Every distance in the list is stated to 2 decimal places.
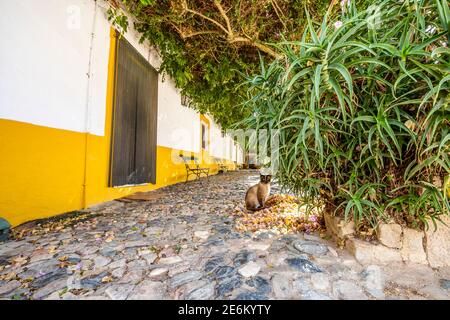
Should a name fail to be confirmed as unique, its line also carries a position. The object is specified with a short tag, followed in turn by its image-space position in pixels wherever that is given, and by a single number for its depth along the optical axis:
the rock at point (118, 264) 1.62
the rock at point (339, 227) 1.78
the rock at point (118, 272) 1.50
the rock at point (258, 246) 1.87
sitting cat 3.29
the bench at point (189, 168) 7.89
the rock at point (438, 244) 1.56
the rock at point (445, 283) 1.34
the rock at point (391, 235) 1.61
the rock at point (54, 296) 1.26
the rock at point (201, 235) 2.20
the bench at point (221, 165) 13.92
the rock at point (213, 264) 1.57
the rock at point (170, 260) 1.70
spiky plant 1.25
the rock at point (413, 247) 1.59
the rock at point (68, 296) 1.26
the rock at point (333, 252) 1.71
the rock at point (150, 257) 1.72
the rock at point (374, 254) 1.60
